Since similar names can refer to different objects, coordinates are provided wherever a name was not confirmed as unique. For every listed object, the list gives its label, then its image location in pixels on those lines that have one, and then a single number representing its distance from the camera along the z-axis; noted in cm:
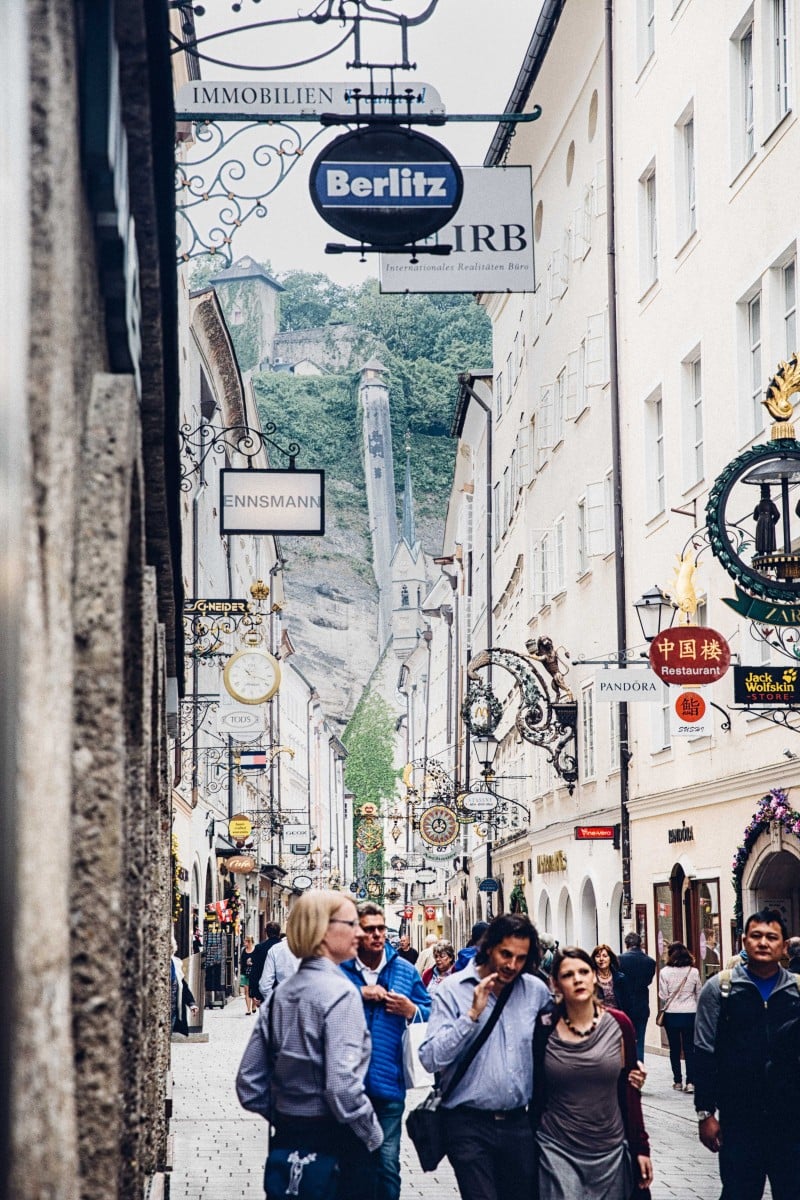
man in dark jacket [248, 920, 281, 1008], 2198
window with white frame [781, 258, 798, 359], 1934
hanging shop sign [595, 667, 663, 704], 2062
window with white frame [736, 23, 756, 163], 2131
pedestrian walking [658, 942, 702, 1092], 1820
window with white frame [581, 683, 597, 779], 3081
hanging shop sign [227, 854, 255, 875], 4356
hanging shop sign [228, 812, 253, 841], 4403
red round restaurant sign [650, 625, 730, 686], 1731
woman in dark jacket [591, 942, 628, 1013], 1445
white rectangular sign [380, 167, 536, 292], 1348
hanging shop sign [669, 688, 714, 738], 2059
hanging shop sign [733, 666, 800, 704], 1502
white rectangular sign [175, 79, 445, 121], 1167
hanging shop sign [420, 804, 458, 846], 4666
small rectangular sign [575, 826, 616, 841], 2684
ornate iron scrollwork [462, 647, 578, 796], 3078
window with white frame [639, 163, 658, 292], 2711
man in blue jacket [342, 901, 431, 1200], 771
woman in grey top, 691
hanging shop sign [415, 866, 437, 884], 6844
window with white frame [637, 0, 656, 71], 2730
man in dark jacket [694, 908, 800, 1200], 799
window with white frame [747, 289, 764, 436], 2062
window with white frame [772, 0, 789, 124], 1962
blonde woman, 621
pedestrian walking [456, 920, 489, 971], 1157
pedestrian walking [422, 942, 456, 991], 1986
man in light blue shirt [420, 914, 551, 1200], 710
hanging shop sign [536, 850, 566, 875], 3353
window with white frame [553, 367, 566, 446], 3417
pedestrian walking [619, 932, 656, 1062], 1820
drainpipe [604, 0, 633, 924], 2705
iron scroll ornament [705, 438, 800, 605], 1303
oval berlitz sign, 1012
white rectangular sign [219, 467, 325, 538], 1956
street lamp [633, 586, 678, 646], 2002
